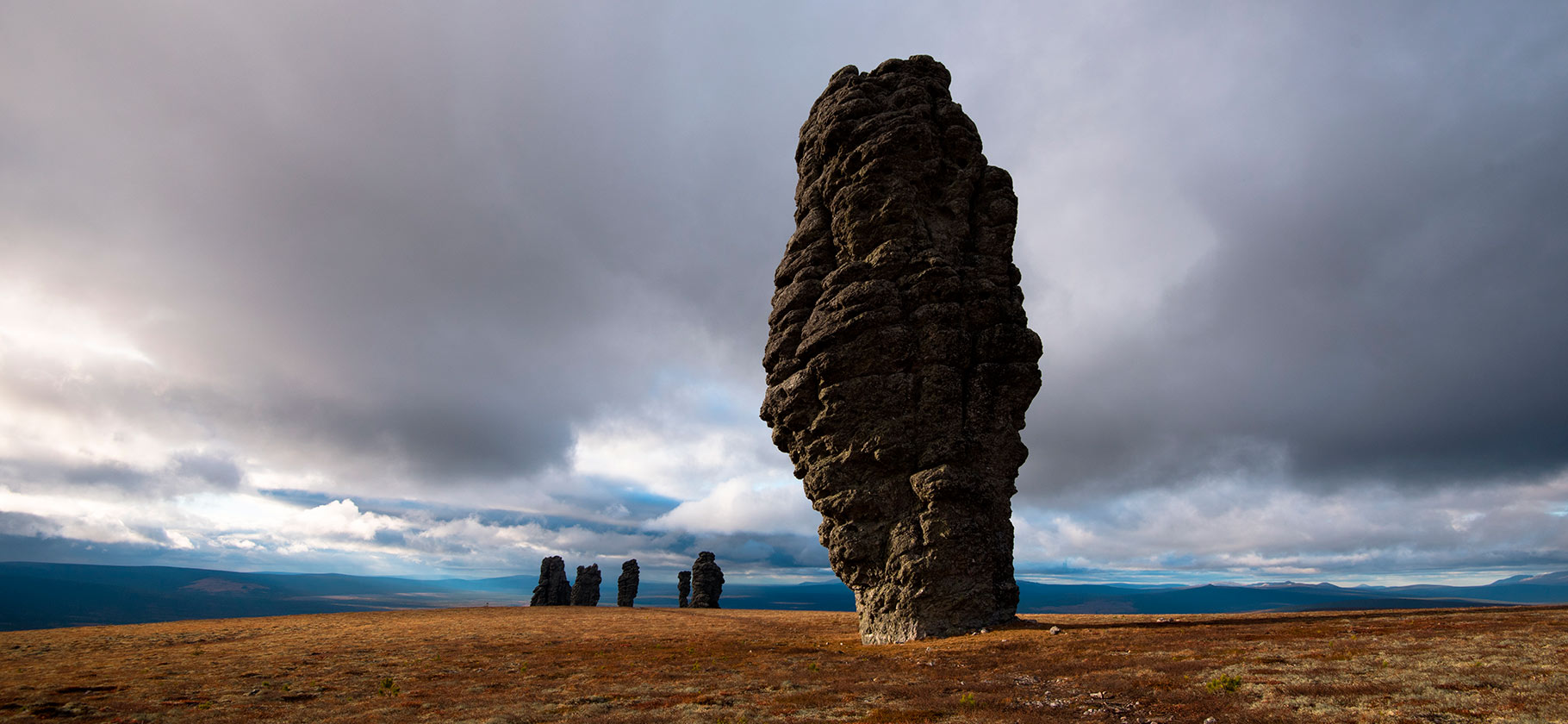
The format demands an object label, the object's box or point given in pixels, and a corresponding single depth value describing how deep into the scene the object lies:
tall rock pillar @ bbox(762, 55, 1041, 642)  34.69
